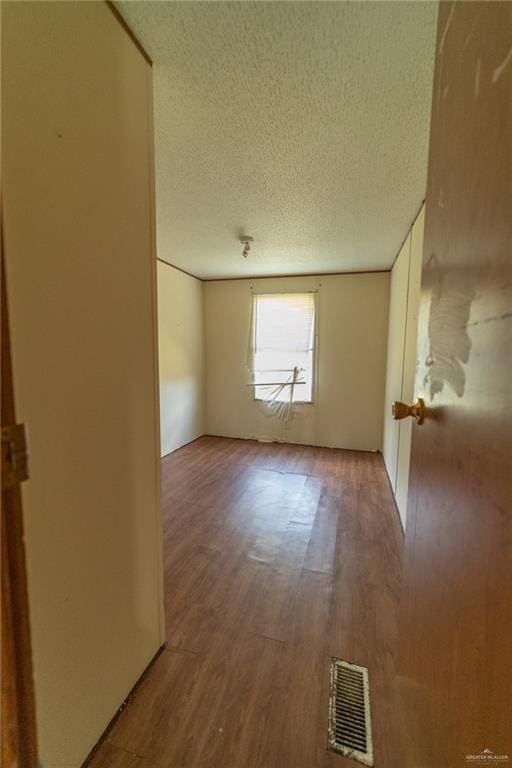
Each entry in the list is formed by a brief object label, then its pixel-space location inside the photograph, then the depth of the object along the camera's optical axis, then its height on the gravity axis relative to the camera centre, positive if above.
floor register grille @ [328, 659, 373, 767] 1.02 -1.32
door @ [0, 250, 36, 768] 0.49 -0.45
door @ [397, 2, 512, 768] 0.45 -0.14
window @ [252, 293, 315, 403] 4.32 +0.10
